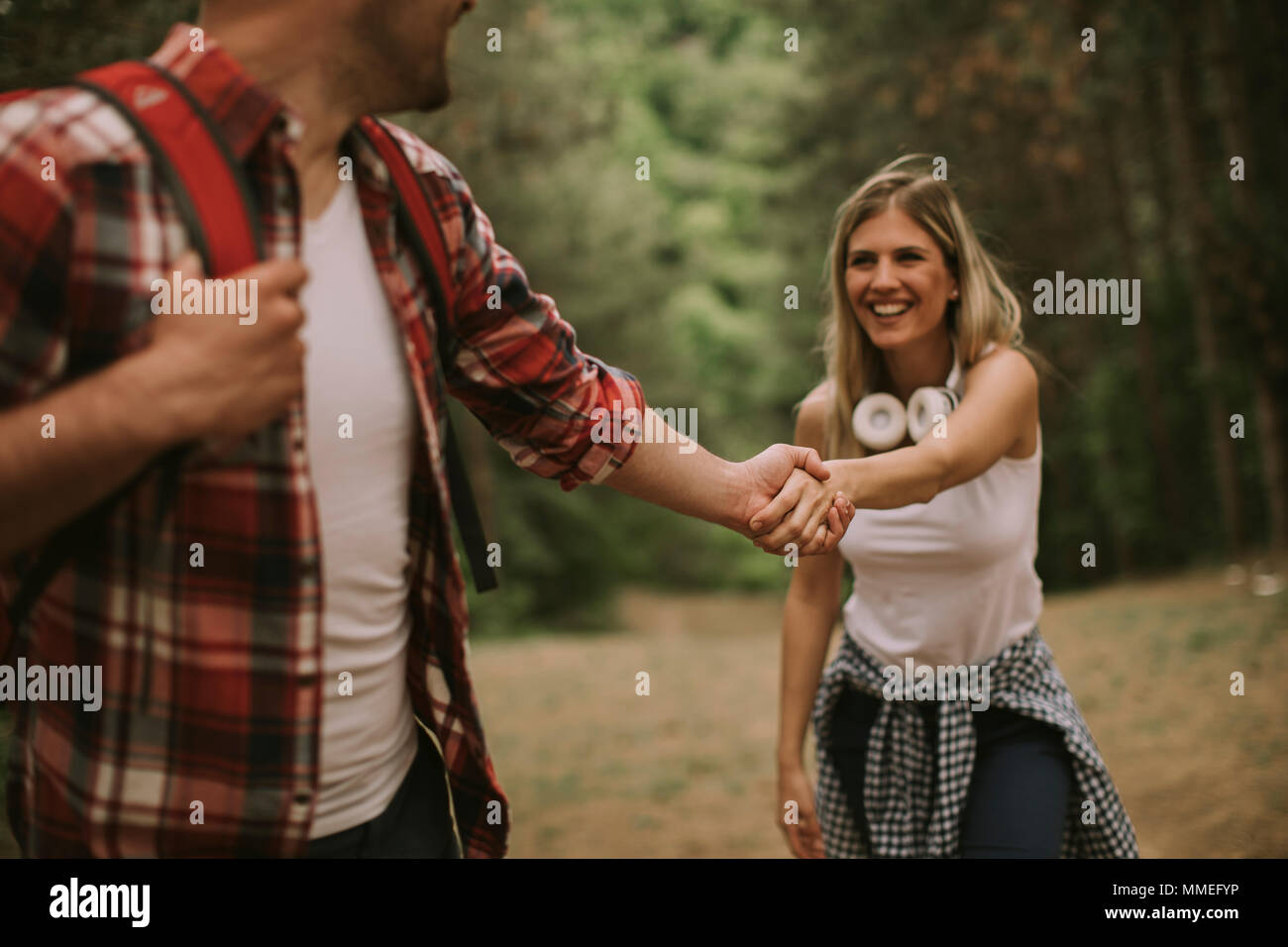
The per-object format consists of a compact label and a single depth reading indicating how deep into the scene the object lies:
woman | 2.87
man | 1.41
